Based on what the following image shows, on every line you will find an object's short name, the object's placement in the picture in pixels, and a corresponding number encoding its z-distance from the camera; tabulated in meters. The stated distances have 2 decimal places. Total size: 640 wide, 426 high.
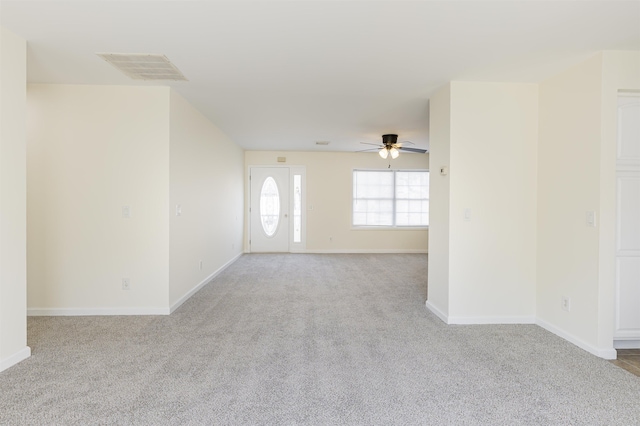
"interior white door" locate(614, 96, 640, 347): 2.87
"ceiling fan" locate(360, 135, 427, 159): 5.89
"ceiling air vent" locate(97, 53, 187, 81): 2.94
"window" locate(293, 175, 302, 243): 8.42
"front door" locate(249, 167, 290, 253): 8.38
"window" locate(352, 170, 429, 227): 8.63
